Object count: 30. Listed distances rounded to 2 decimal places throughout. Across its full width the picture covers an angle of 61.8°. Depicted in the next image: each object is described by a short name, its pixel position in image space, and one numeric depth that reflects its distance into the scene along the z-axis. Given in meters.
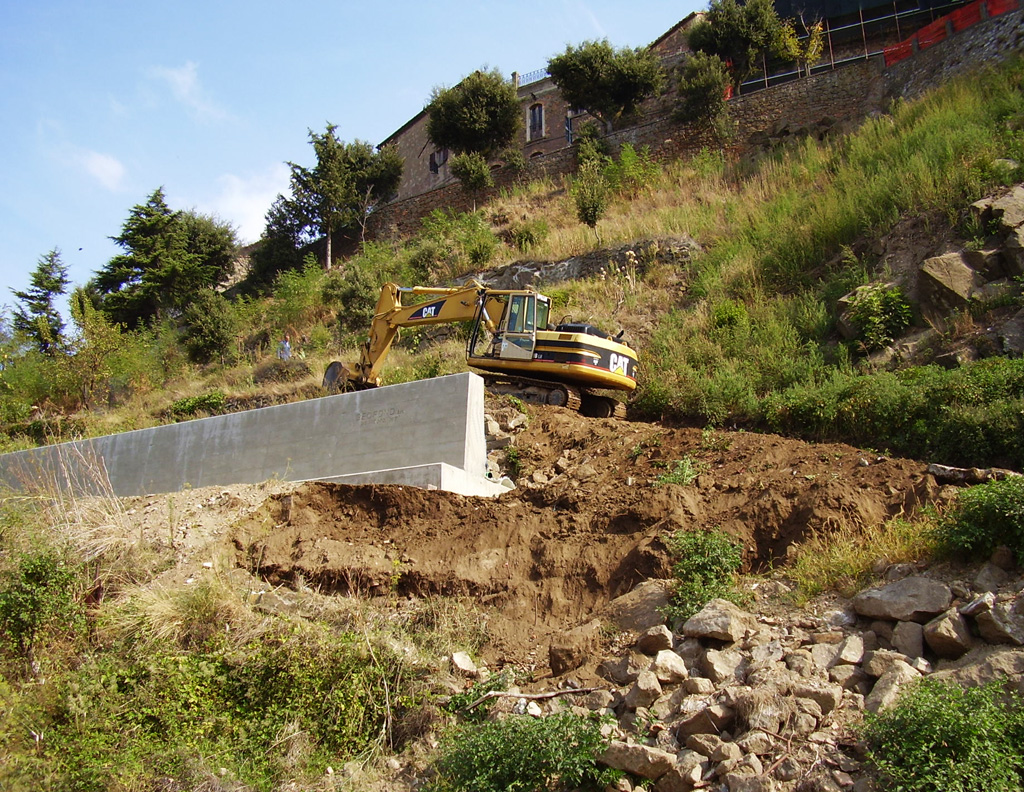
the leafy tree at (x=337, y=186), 32.09
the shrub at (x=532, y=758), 6.02
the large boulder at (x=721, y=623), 6.94
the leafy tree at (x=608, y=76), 29.22
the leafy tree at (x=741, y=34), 28.22
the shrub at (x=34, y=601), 8.69
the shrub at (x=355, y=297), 23.98
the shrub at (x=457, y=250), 24.00
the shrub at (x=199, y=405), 20.78
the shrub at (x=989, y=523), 6.81
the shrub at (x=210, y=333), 25.50
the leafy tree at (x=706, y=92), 26.55
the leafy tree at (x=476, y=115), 31.27
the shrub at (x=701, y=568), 7.71
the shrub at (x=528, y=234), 23.98
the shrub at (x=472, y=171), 29.66
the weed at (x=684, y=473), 10.36
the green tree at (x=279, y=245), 32.94
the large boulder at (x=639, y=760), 5.79
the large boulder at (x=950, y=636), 6.03
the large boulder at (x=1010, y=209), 13.68
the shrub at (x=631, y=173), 25.34
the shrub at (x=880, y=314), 13.98
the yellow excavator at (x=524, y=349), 15.05
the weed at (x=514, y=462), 12.53
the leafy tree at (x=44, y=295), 30.69
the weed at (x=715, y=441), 11.50
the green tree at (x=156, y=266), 31.70
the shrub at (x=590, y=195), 22.33
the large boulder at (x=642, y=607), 7.83
